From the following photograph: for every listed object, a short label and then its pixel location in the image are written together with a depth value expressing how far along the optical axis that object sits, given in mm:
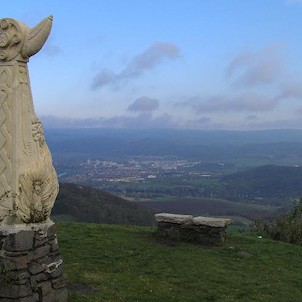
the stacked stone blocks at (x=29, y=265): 6898
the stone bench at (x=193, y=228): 13305
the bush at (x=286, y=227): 15500
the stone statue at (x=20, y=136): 7211
